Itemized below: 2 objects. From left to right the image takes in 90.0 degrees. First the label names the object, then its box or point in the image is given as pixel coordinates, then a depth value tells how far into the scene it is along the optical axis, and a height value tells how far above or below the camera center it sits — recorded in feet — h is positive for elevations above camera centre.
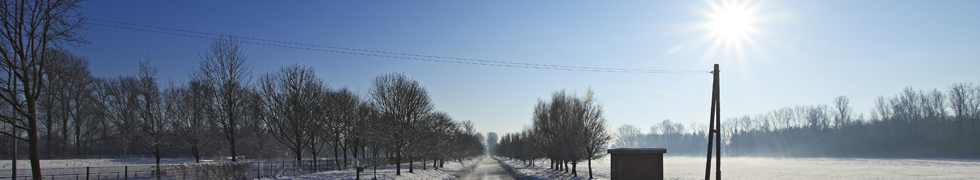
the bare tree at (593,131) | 117.39 -5.73
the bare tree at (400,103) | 118.21 +1.10
